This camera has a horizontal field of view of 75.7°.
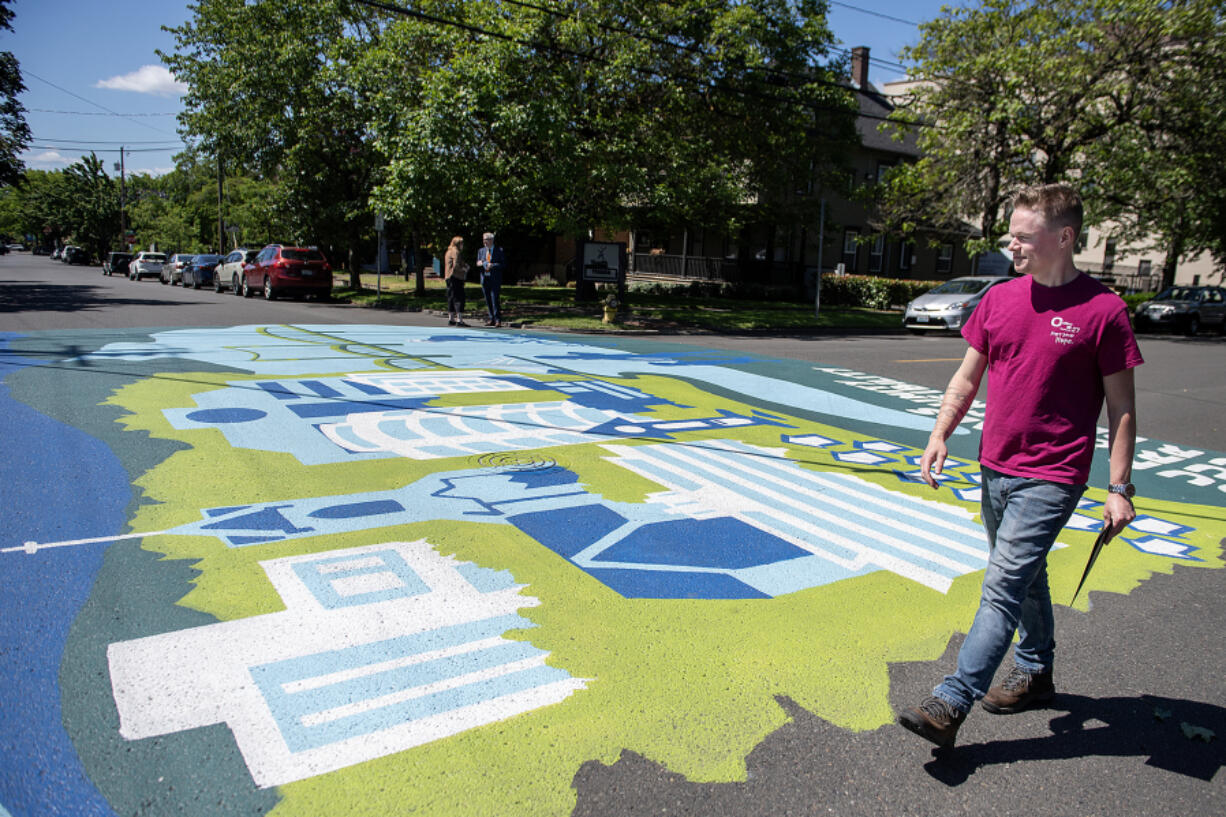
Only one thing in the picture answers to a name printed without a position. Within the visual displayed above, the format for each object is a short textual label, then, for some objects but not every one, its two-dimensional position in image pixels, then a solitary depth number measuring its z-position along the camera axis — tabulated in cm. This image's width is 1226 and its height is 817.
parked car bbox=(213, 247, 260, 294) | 2834
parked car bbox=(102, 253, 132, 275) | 4883
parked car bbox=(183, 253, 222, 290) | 3519
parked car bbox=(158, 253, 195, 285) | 3780
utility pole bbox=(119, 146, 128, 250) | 7425
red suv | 2531
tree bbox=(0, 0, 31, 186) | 2514
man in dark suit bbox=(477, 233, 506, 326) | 1722
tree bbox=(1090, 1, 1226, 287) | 2227
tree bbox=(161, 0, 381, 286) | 2594
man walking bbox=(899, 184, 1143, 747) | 277
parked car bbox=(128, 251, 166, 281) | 4297
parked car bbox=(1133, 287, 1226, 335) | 2778
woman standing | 1734
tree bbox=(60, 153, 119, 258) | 8856
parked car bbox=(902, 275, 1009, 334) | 2181
